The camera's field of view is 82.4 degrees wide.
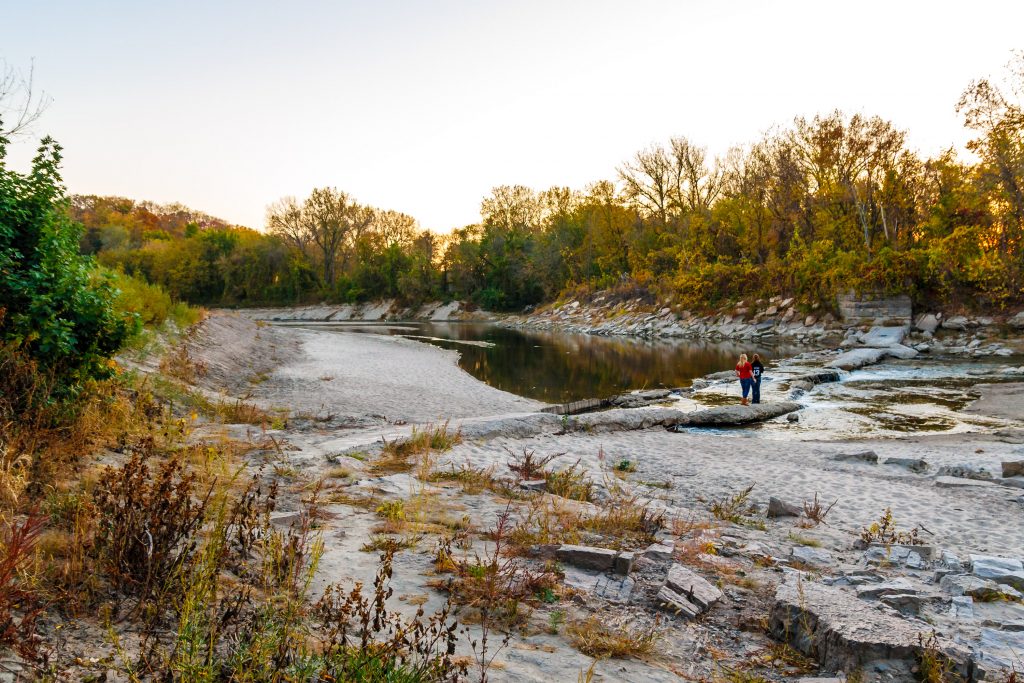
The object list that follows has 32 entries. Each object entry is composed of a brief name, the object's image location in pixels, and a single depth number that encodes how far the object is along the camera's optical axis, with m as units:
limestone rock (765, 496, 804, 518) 7.87
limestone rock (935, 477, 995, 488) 9.37
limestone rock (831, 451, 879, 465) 11.45
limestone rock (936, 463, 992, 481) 10.07
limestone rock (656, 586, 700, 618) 4.64
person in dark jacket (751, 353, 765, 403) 18.41
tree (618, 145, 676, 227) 63.72
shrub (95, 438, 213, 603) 3.75
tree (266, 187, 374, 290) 94.31
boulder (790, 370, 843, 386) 22.56
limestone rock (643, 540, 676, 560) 5.66
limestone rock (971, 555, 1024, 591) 5.48
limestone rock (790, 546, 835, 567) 6.08
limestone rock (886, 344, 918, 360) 27.56
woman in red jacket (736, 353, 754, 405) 18.39
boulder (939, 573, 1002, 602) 5.25
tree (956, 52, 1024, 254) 27.83
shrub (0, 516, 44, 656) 2.78
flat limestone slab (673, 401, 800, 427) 16.30
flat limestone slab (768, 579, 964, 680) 3.89
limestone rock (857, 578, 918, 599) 5.06
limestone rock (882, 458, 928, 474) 10.70
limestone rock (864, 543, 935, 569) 6.11
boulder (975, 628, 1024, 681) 3.96
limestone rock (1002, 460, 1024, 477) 9.99
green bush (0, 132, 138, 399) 7.09
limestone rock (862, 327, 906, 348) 31.40
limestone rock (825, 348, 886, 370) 25.58
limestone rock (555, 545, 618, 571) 5.35
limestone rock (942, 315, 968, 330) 31.42
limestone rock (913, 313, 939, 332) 32.47
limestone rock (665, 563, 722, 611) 4.79
